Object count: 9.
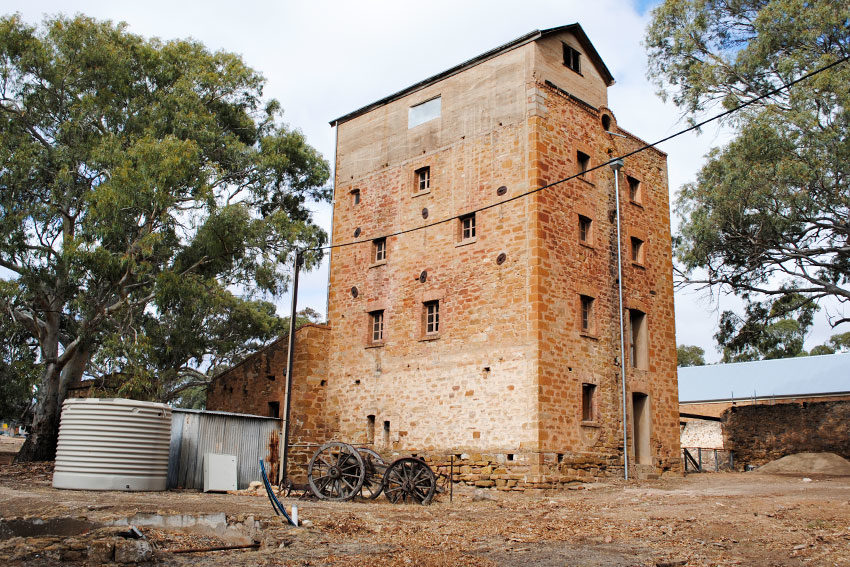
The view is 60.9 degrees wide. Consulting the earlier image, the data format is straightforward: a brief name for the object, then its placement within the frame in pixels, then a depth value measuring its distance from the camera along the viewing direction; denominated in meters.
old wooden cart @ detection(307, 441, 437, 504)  14.86
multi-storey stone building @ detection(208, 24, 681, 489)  17.75
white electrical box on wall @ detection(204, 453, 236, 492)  17.25
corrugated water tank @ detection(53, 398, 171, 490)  15.09
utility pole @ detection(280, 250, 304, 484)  17.47
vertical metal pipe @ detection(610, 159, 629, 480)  18.70
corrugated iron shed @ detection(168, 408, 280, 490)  17.52
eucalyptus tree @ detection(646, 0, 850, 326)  21.11
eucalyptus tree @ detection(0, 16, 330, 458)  20.77
